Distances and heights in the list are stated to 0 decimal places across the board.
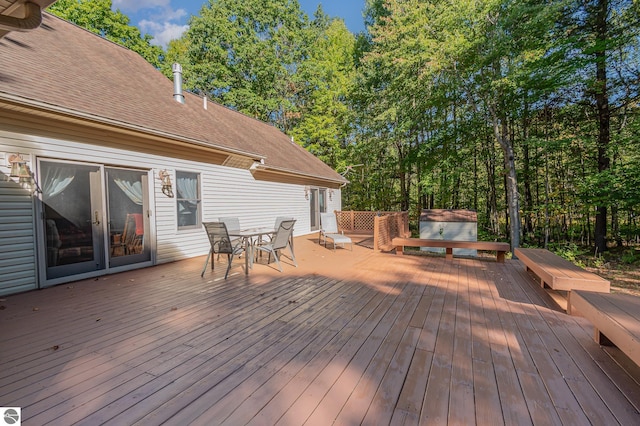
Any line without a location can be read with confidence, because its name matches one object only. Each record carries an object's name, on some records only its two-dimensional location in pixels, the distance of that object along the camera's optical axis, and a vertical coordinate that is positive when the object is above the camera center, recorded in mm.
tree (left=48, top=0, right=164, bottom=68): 13969 +10264
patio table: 4965 -511
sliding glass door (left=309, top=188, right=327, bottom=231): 12094 -12
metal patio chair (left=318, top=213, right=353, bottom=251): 8352 -579
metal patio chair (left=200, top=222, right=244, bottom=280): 4535 -545
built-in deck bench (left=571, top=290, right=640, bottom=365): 1723 -884
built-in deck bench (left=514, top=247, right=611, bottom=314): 2900 -859
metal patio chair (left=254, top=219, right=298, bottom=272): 5031 -629
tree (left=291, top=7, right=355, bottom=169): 17594 +7453
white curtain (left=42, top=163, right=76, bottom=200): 4195 +516
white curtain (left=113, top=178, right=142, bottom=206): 5113 +413
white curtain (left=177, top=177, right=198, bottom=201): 6337 +498
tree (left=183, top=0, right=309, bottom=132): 16969 +9953
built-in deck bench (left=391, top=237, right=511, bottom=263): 5477 -902
